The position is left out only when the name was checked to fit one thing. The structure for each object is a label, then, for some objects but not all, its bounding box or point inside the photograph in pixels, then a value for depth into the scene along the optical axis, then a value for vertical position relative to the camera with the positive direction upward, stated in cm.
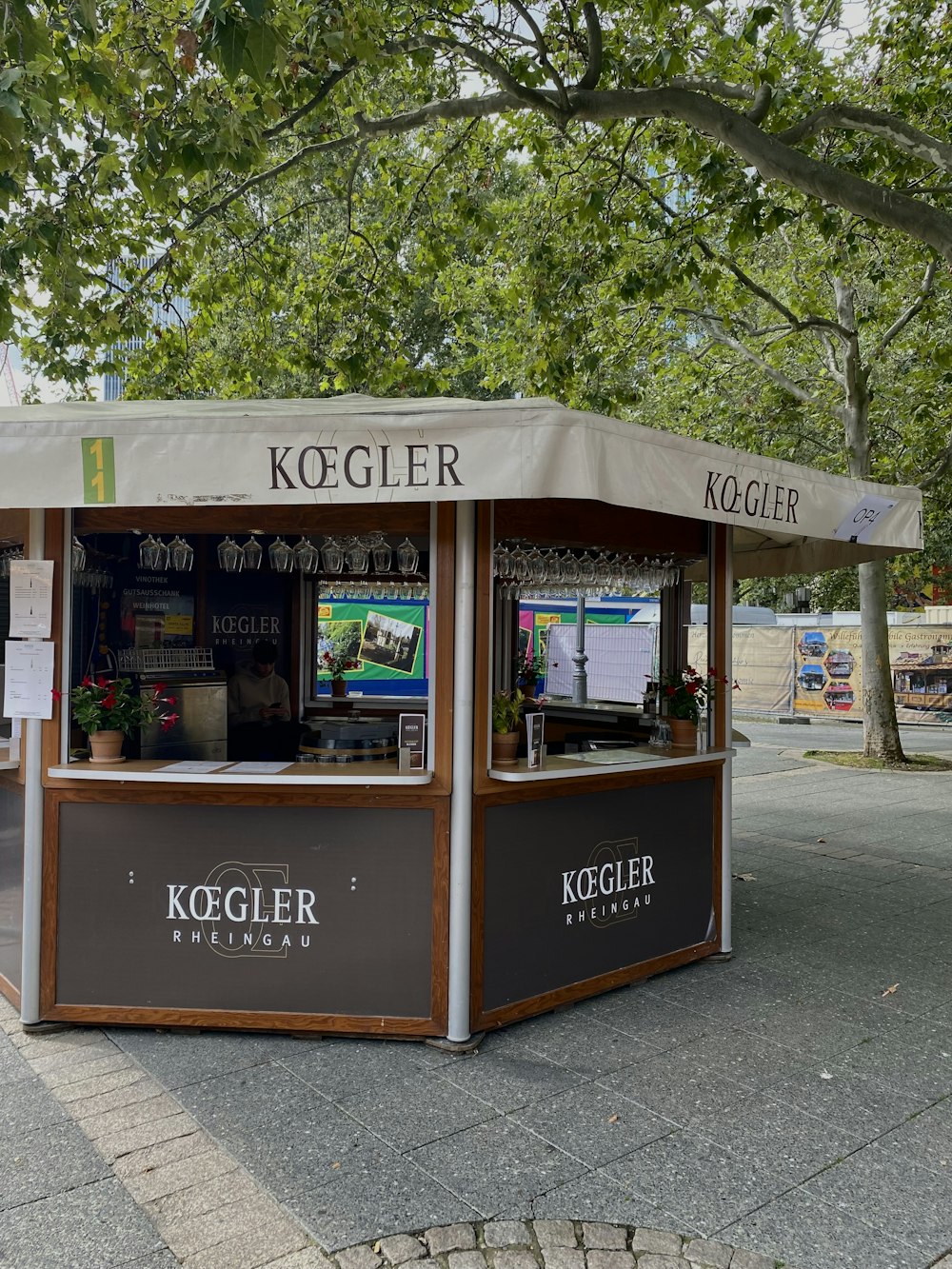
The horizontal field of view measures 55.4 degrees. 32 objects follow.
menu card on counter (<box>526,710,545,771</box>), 400 -32
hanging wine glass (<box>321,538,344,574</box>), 480 +57
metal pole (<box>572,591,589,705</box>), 906 -3
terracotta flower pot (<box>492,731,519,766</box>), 392 -36
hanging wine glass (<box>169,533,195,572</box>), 458 +56
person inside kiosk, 643 -35
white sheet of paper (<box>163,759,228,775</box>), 380 -45
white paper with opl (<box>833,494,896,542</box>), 452 +74
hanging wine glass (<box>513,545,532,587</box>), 505 +56
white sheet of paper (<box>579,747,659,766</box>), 433 -46
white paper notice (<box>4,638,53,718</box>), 379 -8
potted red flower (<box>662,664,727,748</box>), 481 -20
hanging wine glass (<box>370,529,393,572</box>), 464 +61
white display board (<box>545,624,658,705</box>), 826 +2
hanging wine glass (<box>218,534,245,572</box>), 463 +56
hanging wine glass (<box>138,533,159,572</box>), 457 +56
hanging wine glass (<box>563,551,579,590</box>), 544 +59
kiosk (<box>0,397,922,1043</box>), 334 -58
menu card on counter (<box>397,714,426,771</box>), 386 -32
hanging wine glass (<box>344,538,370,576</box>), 464 +56
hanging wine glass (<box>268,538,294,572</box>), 475 +57
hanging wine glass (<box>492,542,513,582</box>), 491 +56
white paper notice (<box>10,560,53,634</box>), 381 +27
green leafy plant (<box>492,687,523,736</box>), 395 -22
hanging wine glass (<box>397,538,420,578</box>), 448 +53
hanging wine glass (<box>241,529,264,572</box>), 460 +57
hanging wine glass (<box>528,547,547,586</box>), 514 +57
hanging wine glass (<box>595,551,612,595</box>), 563 +59
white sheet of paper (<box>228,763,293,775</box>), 383 -46
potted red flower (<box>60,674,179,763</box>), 387 -22
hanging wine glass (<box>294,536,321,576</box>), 475 +58
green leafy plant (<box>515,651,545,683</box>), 668 -4
